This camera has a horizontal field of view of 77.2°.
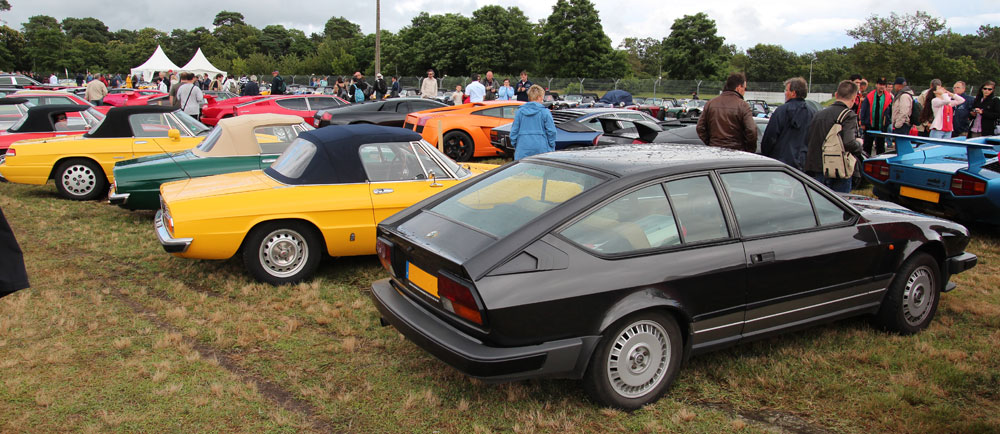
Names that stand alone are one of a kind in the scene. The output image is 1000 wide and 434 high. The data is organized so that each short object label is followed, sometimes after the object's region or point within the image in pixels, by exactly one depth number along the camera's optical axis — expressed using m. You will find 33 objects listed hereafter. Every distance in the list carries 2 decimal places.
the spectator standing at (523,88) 16.22
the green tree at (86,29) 132.88
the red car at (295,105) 16.52
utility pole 28.43
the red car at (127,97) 20.55
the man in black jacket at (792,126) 6.60
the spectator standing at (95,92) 19.56
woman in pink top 11.40
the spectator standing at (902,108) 11.18
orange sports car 12.48
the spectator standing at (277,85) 20.77
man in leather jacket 6.52
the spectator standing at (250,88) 21.41
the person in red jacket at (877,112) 10.87
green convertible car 7.02
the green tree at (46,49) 75.81
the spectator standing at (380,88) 18.65
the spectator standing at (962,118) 12.48
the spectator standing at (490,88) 17.83
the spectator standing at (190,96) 12.98
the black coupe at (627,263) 2.94
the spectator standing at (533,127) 7.75
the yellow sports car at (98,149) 8.77
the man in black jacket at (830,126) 6.13
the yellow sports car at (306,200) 5.07
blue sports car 6.31
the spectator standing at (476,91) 16.31
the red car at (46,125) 10.05
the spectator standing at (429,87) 18.62
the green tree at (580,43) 72.62
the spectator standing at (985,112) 11.38
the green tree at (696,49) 70.50
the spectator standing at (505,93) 16.75
